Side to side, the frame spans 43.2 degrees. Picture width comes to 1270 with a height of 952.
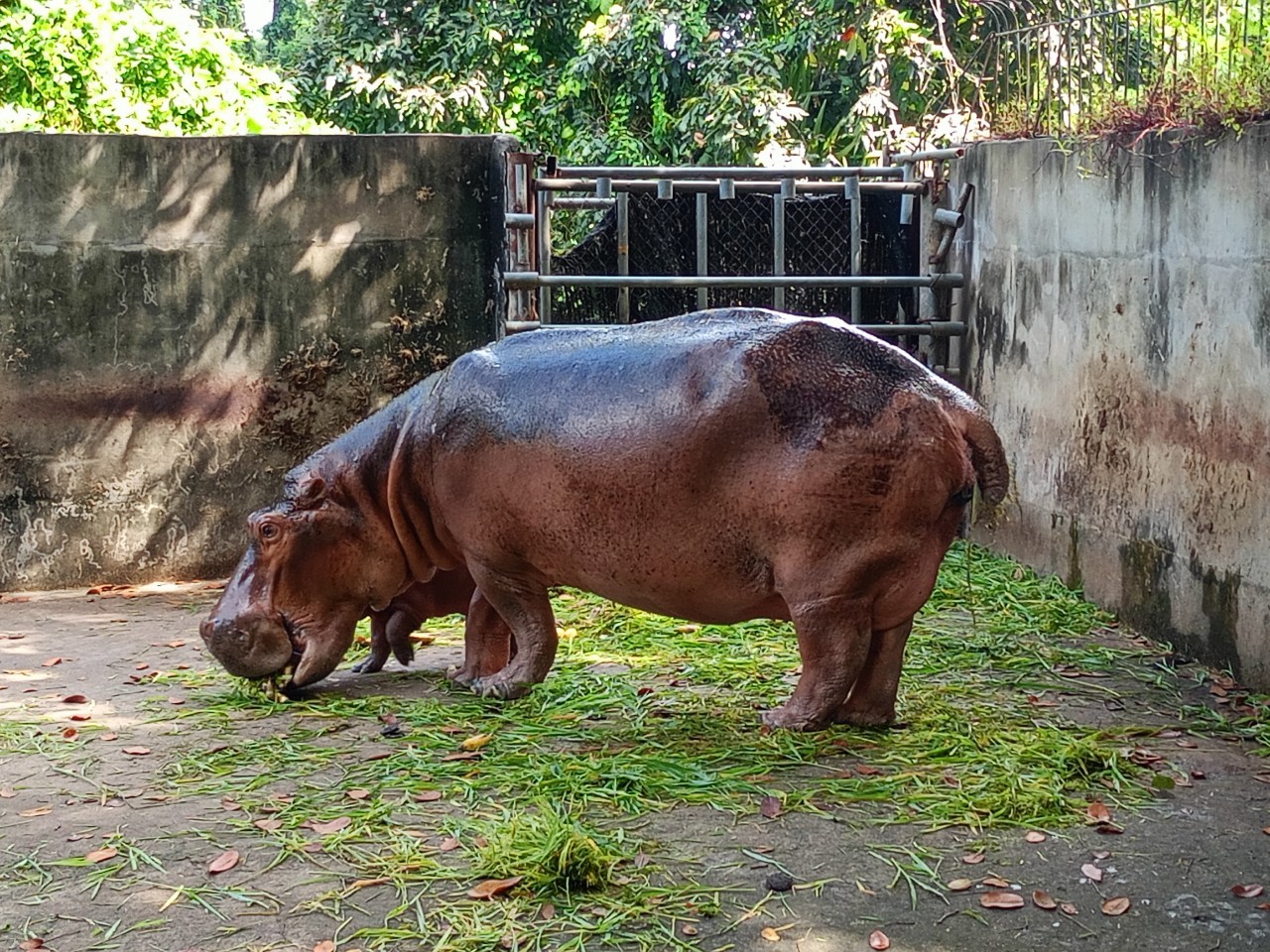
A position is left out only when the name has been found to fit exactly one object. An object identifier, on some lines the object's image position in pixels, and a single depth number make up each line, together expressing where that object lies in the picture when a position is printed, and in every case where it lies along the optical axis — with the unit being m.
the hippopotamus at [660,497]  4.96
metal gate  8.55
